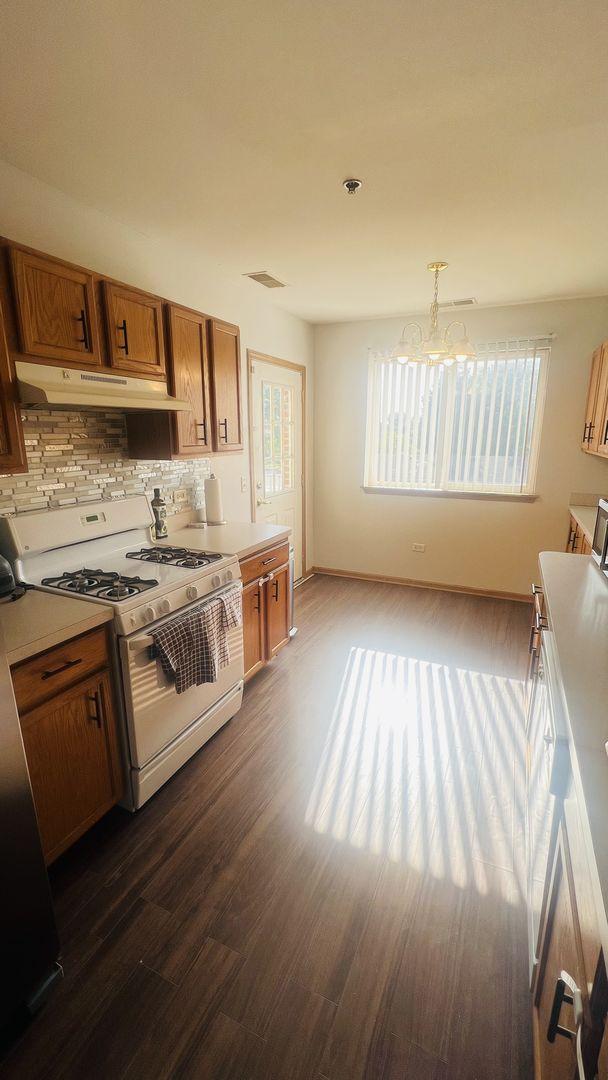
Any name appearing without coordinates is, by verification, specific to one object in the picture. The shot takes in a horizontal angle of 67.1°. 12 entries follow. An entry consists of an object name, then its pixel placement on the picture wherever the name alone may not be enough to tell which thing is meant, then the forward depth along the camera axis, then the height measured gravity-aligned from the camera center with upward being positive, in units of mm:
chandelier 2740 +557
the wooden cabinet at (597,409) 3119 +246
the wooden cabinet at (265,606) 2770 -1044
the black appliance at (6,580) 1780 -528
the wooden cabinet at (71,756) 1535 -1116
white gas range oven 1853 -632
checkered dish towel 1957 -895
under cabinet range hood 1729 +220
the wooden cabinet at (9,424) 1686 +67
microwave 2020 -440
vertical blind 4078 +199
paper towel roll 3121 -396
